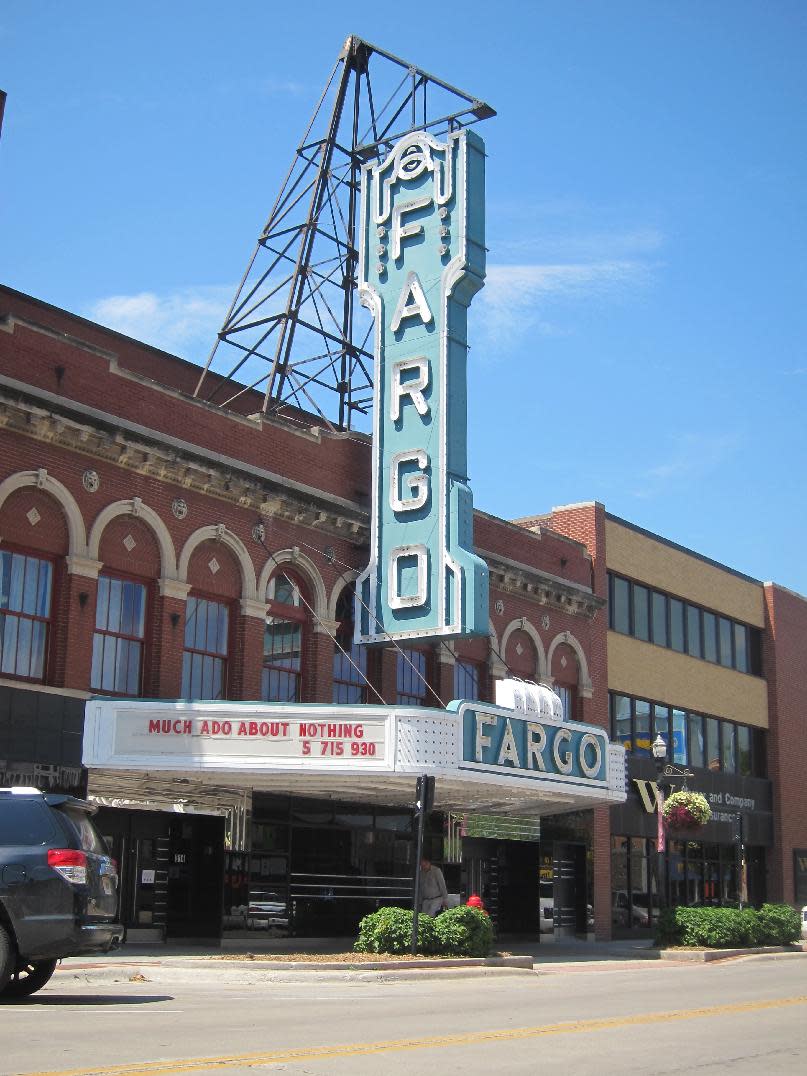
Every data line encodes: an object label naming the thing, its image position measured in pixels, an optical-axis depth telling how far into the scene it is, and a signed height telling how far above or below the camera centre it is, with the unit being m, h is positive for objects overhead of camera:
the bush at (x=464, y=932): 22.95 -1.13
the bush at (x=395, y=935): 22.72 -1.18
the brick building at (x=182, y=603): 24.11 +4.74
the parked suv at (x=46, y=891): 13.46 -0.36
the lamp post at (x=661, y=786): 32.66 +1.89
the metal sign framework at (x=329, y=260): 32.97 +14.39
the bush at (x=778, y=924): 33.38 -1.30
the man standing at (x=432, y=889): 25.00 -0.48
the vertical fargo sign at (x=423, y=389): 28.53 +9.67
